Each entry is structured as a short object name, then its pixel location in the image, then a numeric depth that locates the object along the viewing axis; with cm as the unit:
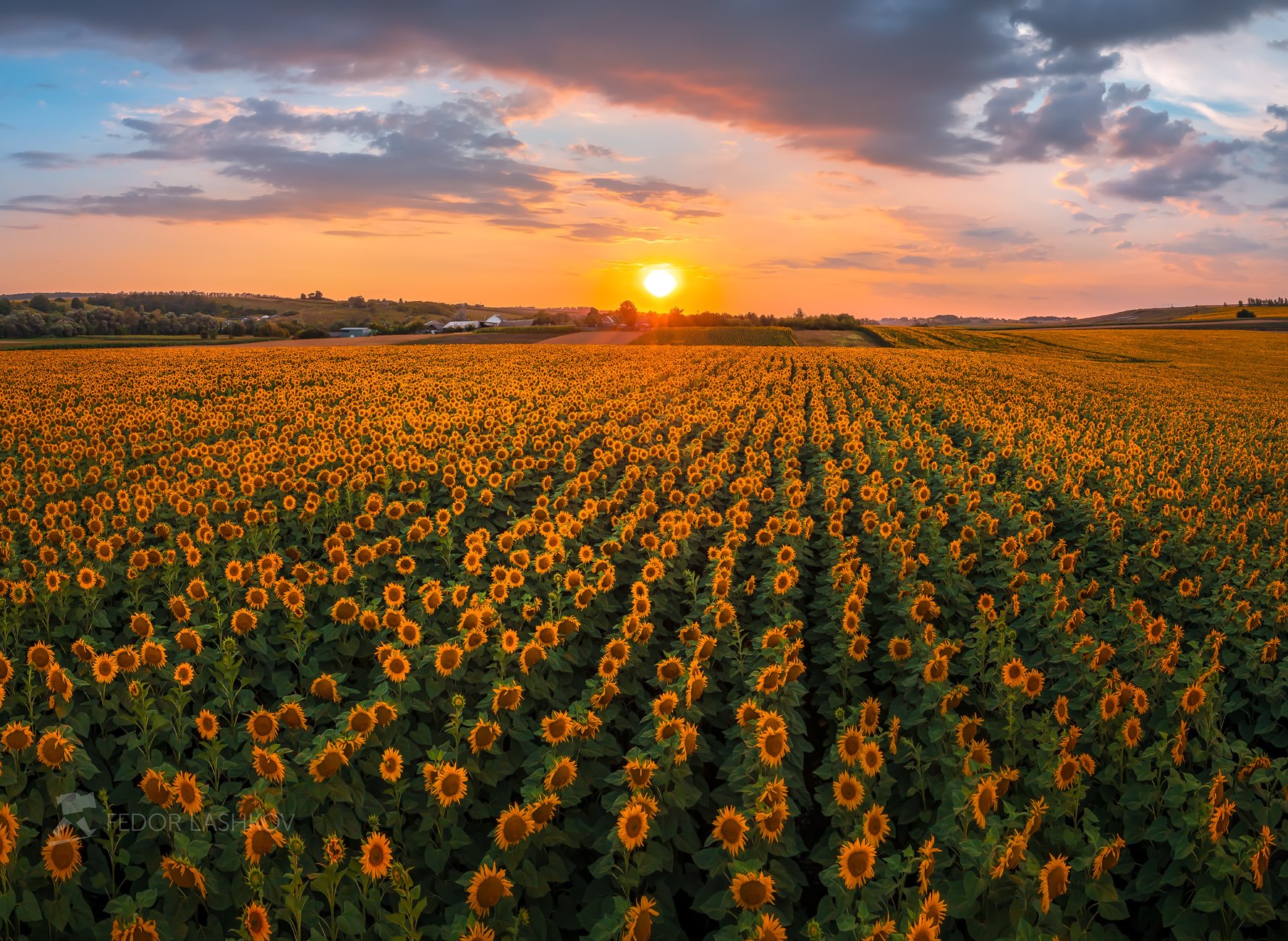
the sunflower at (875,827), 449
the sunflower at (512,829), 465
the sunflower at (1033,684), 637
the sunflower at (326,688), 613
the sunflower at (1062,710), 589
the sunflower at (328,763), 488
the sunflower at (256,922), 388
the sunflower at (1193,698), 582
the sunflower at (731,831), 447
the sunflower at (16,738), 477
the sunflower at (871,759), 525
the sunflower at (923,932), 370
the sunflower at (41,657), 620
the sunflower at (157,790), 470
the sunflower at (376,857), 428
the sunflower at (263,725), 548
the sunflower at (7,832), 396
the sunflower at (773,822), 451
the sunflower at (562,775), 499
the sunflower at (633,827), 461
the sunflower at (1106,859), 448
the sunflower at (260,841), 439
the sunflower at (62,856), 428
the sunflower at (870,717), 570
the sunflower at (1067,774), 516
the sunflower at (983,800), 474
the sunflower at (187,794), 469
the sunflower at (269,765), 484
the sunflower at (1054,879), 424
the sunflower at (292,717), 543
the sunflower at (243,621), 694
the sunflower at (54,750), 484
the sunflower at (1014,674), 631
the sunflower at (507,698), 573
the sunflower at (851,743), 546
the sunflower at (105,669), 577
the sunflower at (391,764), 500
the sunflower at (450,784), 496
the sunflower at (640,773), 484
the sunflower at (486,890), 419
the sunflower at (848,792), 500
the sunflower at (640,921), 397
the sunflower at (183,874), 422
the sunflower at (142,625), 650
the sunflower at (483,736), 536
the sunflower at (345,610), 715
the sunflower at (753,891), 409
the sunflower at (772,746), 507
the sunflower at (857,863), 420
